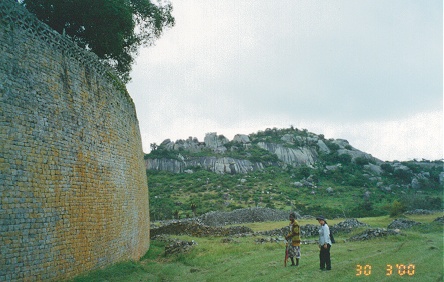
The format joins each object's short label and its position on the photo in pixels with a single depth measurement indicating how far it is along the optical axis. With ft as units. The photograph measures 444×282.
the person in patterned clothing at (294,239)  34.42
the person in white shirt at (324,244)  31.01
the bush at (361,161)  276.21
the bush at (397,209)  105.35
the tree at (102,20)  50.31
